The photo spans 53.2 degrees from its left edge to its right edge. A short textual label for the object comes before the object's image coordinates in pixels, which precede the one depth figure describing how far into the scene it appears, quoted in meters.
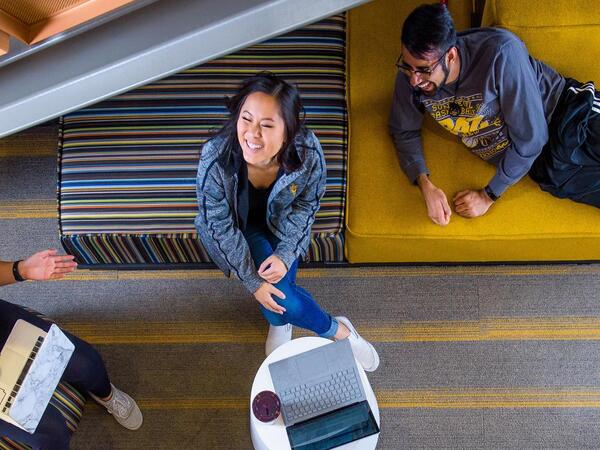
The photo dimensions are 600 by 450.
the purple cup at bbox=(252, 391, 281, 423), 1.97
